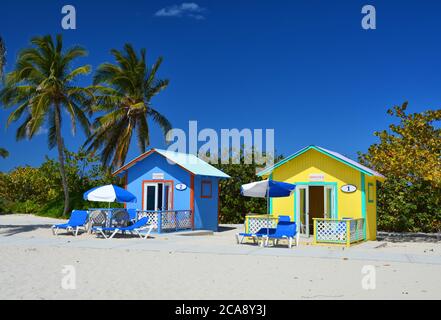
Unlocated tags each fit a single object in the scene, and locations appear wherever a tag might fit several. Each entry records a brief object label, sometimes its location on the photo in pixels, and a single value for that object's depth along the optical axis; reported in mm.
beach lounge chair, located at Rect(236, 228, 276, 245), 15143
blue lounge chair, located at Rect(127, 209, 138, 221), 19891
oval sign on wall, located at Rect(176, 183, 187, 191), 21188
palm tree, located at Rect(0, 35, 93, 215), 27350
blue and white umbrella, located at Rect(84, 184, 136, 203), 17484
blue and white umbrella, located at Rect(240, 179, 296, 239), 15438
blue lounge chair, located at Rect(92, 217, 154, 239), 17109
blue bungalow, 21188
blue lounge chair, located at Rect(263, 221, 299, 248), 14659
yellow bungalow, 17156
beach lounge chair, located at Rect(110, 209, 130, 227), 18156
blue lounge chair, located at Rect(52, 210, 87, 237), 18094
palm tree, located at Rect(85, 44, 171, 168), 29250
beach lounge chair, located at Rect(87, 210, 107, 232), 18359
